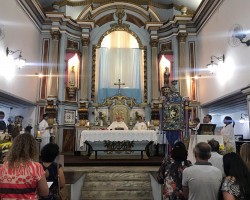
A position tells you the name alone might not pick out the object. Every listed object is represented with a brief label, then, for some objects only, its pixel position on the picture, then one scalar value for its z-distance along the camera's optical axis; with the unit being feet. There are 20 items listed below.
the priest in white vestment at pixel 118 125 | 28.66
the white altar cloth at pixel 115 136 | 25.16
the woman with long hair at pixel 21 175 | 6.58
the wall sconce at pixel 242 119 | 42.43
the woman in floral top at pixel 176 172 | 9.34
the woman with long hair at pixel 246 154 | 7.64
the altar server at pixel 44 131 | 27.68
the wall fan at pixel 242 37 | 22.30
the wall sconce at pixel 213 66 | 29.40
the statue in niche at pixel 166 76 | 37.30
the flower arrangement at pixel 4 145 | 17.71
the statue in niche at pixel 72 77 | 36.73
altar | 25.18
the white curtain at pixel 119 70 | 38.19
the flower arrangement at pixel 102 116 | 35.17
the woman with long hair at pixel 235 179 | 6.67
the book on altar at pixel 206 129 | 18.85
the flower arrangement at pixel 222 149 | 16.69
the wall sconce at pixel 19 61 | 27.74
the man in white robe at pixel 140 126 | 30.26
